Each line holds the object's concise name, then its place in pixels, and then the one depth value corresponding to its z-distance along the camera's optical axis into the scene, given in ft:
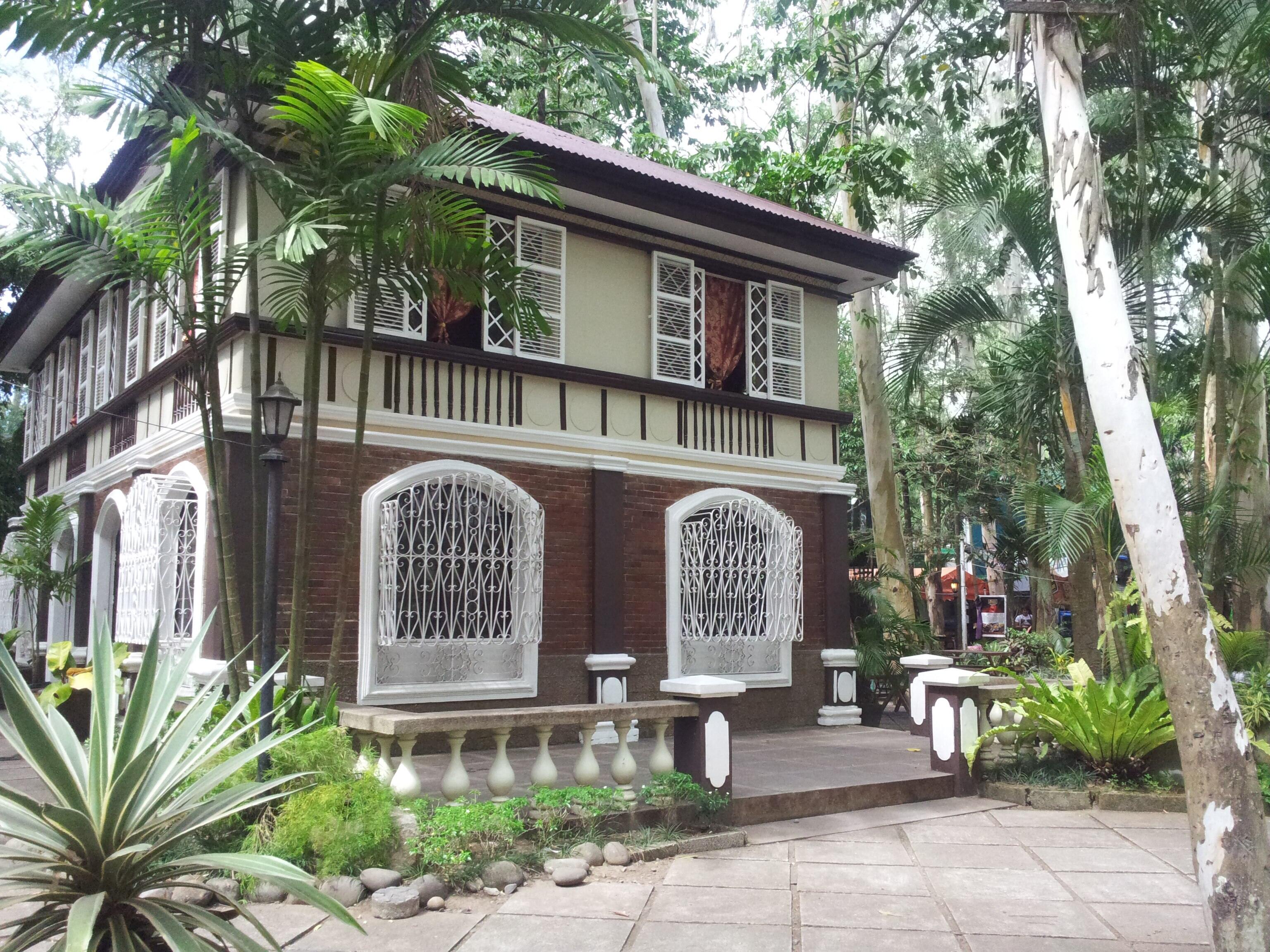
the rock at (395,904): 17.74
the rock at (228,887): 18.49
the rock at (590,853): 20.63
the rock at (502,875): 19.22
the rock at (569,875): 19.42
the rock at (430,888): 18.38
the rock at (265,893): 18.63
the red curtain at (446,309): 33.50
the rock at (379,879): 18.61
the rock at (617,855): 20.80
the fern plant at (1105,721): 27.22
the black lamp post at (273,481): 21.85
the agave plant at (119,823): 12.53
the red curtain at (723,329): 40.14
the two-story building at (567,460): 30.42
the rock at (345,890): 18.34
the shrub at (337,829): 18.86
